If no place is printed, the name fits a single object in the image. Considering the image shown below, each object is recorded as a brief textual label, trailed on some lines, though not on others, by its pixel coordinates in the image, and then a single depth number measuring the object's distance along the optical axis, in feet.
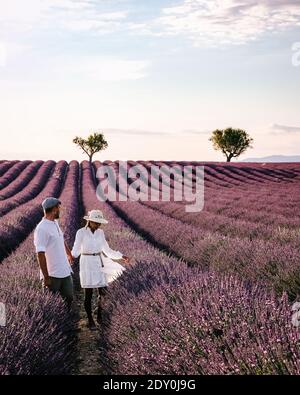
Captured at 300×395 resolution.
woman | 19.03
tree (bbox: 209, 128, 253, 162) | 195.11
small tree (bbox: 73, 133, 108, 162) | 194.39
